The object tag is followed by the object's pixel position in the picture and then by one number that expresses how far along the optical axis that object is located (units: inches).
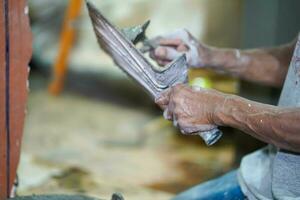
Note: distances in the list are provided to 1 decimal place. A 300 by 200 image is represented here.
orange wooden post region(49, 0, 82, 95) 185.3
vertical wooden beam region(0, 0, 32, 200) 52.6
